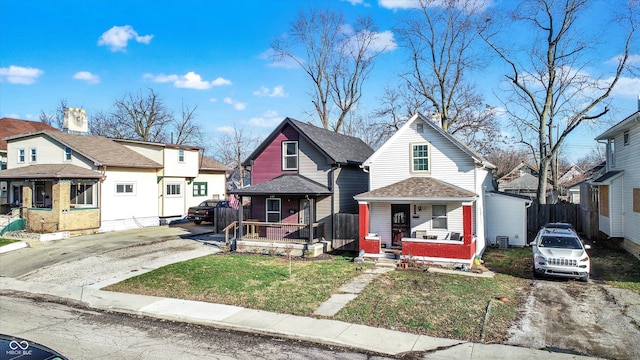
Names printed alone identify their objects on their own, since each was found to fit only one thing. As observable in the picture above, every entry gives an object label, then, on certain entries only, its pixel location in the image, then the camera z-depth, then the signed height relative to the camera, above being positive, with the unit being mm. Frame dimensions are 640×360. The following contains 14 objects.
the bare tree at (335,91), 43719 +10899
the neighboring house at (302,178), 20750 +928
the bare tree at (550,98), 28672 +6869
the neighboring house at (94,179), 24672 +1160
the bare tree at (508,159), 69088 +5965
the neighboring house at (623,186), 17312 +300
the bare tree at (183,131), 59250 +9382
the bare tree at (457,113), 36969 +7522
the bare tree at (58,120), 65062 +12643
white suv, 13945 -2197
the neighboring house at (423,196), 17203 -80
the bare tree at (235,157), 61256 +6086
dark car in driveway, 30359 -1184
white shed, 21578 -1248
